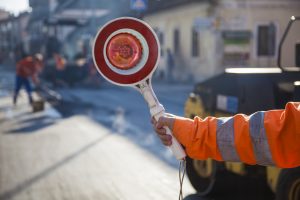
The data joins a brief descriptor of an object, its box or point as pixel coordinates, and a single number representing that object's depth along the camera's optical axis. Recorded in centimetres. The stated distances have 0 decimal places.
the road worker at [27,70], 1636
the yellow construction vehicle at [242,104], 429
